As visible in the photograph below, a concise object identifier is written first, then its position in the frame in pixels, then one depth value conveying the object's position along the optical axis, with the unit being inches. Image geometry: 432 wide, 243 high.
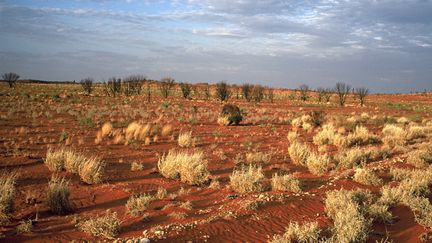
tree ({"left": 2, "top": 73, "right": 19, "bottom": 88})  2812.5
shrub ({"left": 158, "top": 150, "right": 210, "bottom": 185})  427.2
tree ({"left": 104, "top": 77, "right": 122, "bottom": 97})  2283.8
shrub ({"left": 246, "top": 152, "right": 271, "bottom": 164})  543.8
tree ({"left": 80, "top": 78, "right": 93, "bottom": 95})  2386.8
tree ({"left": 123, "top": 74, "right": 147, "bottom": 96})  2444.0
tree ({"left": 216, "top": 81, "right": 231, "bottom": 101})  2116.4
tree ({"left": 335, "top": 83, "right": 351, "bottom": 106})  2199.3
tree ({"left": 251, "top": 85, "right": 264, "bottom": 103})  2245.3
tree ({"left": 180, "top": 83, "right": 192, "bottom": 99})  2332.3
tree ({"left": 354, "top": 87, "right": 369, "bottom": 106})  2268.2
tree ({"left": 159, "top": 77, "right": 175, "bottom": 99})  2367.6
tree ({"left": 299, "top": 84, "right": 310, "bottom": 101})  2657.7
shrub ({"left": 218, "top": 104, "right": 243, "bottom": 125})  1003.0
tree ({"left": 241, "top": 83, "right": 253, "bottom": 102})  2337.6
